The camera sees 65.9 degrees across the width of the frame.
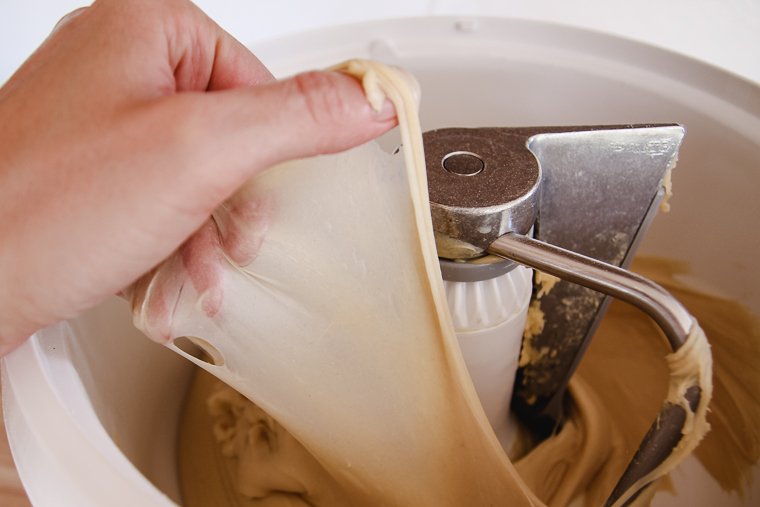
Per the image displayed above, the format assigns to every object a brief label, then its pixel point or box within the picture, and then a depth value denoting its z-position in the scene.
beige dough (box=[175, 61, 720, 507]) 0.34
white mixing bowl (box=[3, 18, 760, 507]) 0.33
